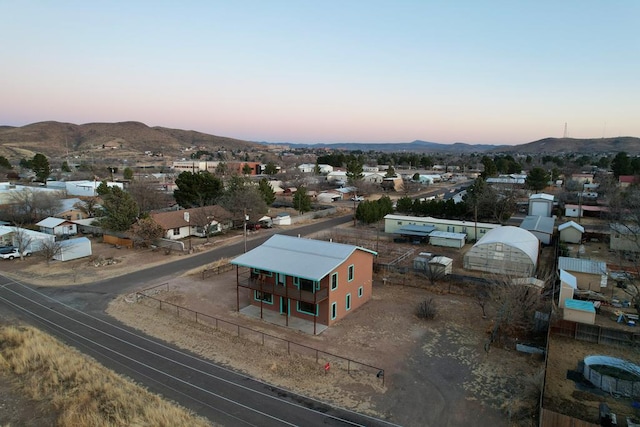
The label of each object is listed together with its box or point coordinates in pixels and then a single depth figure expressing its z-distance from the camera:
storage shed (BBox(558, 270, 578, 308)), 22.53
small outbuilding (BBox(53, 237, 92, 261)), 32.91
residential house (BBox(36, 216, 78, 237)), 41.16
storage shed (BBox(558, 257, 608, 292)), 25.38
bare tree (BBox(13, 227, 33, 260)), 32.94
